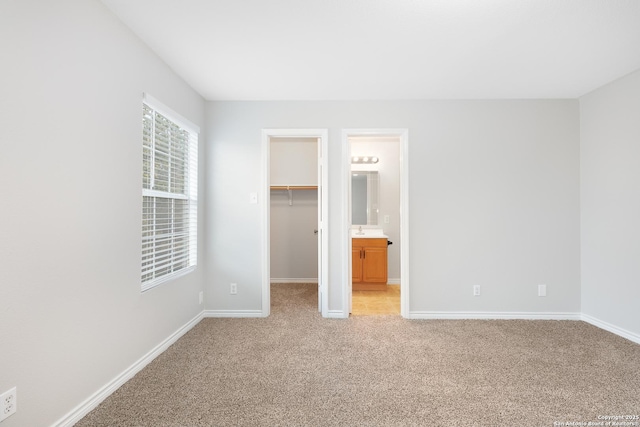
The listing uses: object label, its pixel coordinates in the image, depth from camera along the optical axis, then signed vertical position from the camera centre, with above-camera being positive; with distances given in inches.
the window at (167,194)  97.3 +6.9
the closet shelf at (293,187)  192.9 +16.3
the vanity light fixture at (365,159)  202.5 +35.4
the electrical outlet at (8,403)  52.8 -33.2
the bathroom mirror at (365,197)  204.7 +10.6
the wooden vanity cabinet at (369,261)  186.1 -29.1
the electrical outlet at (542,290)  135.0 -34.0
